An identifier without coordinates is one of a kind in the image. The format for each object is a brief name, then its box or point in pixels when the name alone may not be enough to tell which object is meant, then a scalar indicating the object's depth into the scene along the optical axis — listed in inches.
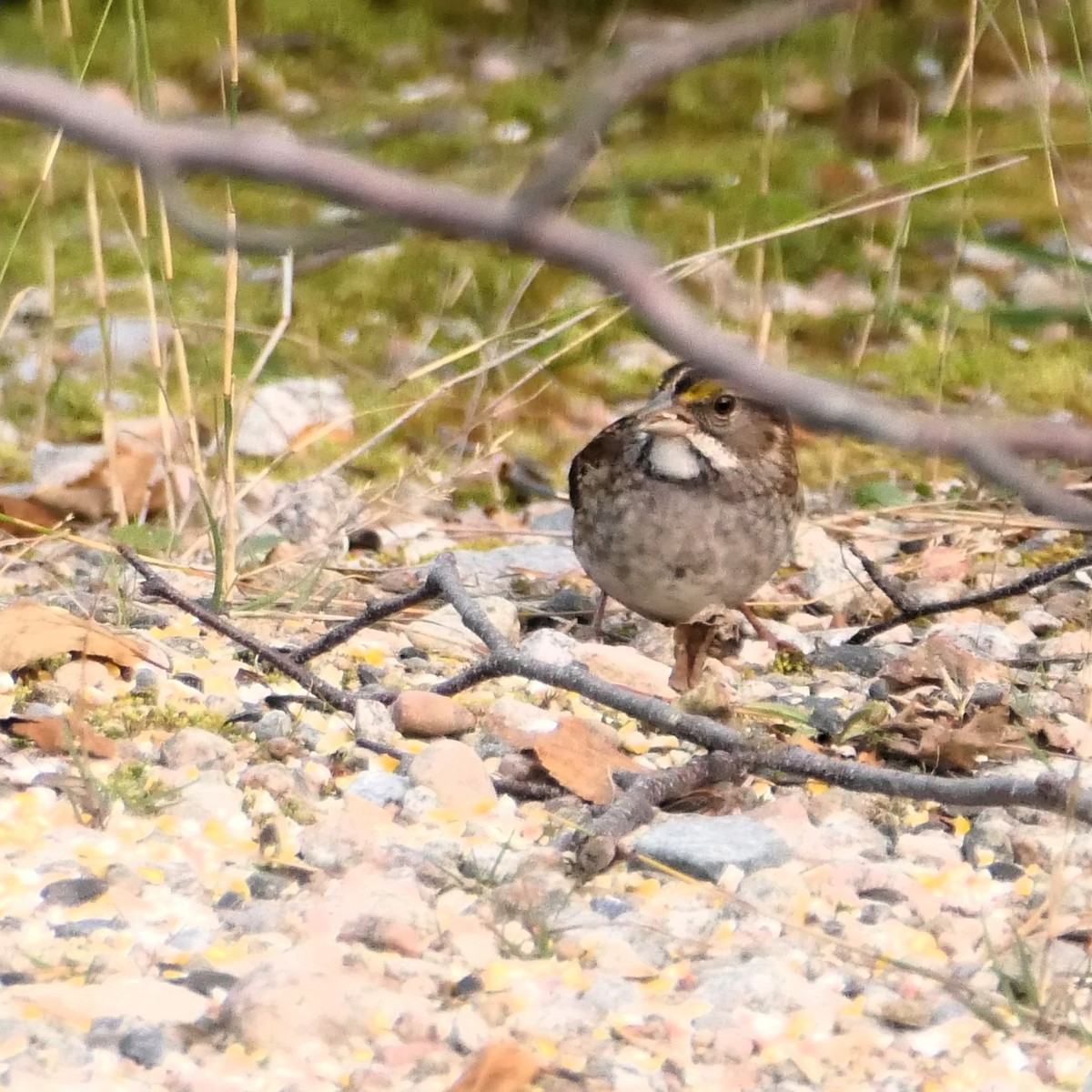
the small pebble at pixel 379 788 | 186.9
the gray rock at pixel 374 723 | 204.8
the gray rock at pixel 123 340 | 417.7
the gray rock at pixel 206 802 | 179.0
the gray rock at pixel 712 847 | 169.3
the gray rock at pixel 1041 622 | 287.7
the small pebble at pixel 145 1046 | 131.9
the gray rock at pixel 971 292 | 455.8
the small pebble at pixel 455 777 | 186.4
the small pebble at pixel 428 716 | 206.2
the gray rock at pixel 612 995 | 144.9
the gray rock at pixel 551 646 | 243.9
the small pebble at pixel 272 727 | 202.7
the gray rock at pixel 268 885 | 163.0
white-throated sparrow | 291.4
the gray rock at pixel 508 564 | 313.3
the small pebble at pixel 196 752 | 192.7
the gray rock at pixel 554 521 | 356.2
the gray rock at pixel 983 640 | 263.9
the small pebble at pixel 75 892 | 157.5
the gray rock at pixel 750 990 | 145.1
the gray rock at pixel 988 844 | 180.1
